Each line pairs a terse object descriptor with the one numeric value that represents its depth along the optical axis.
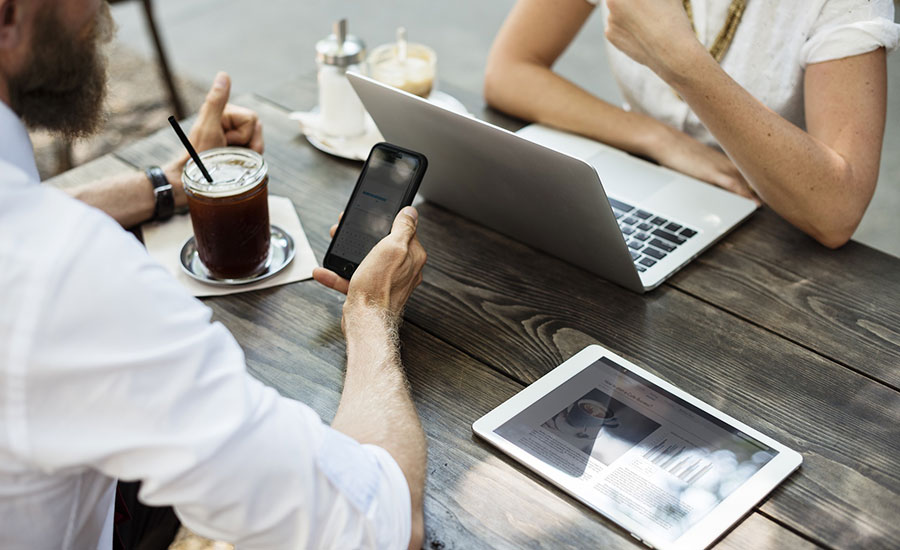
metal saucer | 1.05
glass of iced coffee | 0.99
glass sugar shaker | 1.32
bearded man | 0.56
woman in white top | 1.18
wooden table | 0.76
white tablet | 0.75
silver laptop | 0.97
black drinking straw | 0.99
